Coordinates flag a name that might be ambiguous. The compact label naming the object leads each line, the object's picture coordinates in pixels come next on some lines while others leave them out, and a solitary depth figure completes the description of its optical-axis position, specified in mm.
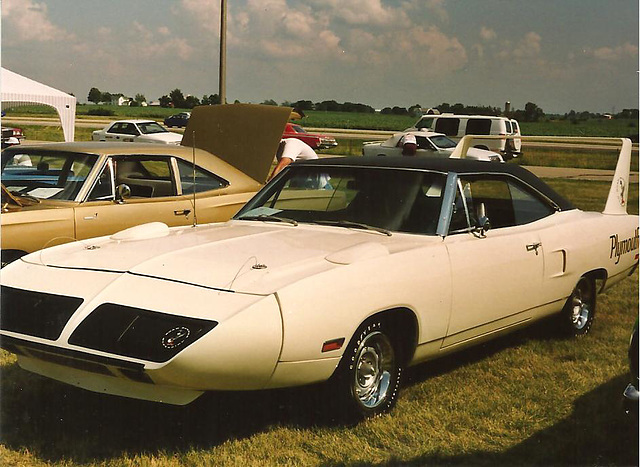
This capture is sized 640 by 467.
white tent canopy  14570
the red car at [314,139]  36250
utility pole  15750
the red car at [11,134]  28064
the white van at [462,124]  31250
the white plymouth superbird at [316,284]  3449
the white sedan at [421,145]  25266
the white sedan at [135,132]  28438
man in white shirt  7766
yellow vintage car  6160
